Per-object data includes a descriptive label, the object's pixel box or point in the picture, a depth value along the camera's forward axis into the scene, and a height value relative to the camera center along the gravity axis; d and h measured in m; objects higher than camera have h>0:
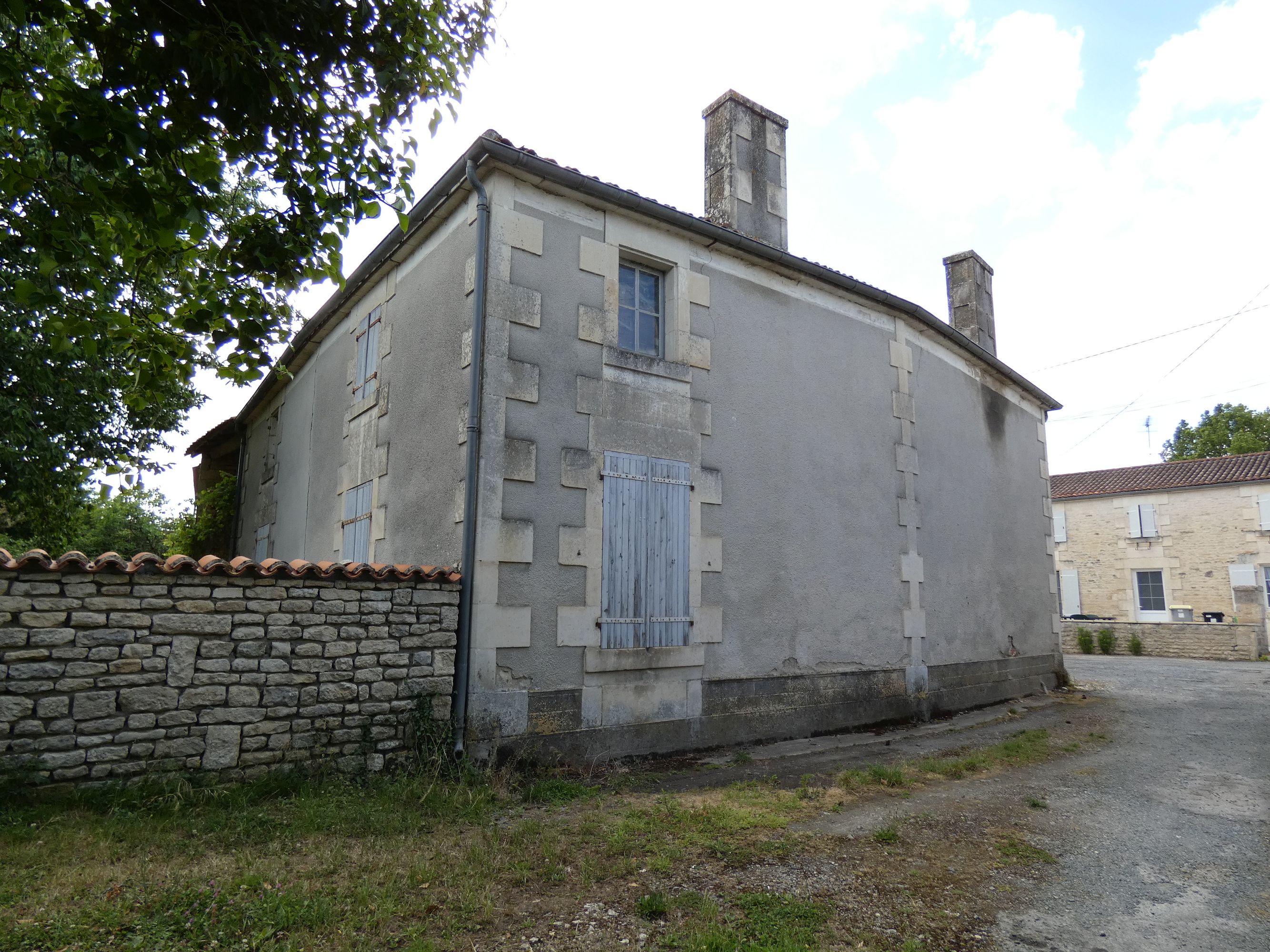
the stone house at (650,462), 6.20 +1.39
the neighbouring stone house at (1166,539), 20.42 +1.95
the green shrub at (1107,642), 19.38 -0.85
